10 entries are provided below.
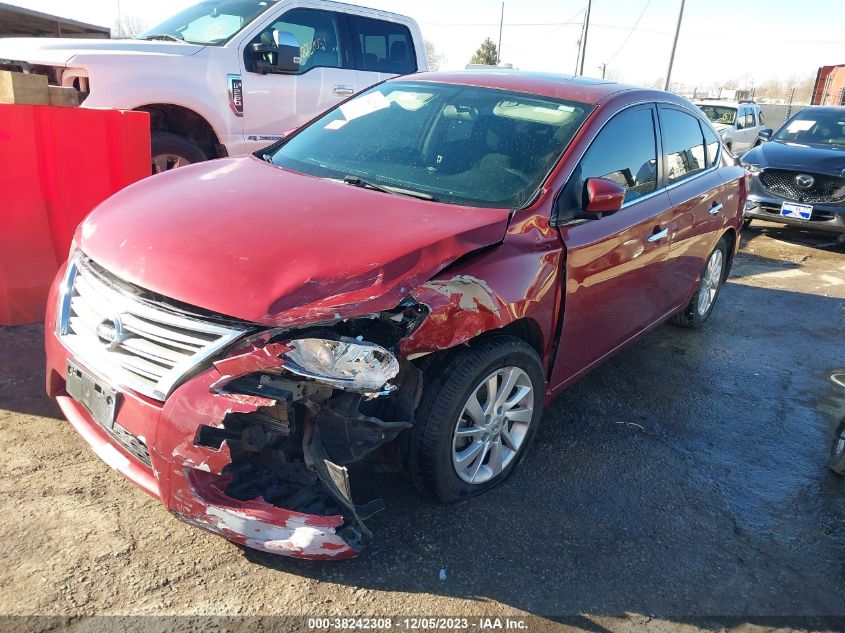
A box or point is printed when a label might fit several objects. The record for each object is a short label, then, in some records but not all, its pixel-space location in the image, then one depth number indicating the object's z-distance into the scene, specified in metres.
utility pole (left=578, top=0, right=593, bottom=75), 37.97
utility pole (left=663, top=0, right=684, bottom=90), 28.27
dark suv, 8.54
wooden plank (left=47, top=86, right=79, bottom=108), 4.28
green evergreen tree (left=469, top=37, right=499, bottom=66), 58.63
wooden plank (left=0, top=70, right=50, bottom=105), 4.09
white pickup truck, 5.45
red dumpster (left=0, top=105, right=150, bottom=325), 4.17
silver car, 15.12
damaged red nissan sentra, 2.29
